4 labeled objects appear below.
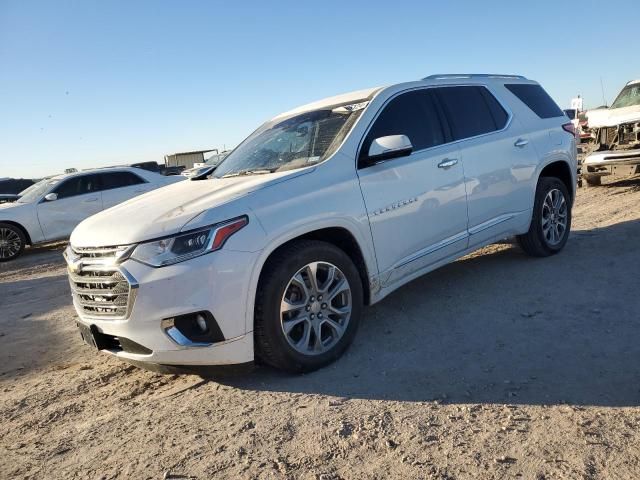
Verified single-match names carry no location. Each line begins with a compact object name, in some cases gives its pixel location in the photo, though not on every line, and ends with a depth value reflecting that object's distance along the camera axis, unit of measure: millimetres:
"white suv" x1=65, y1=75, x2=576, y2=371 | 3043
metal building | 38906
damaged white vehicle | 9859
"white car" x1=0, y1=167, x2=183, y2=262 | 10430
